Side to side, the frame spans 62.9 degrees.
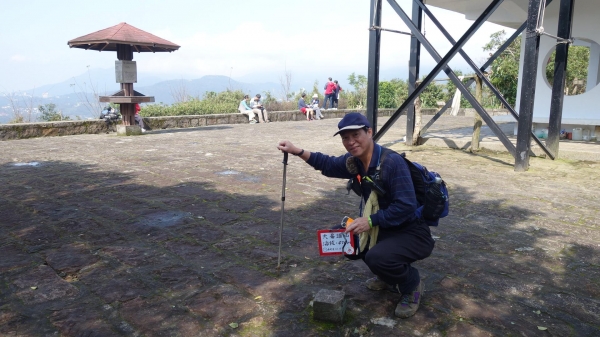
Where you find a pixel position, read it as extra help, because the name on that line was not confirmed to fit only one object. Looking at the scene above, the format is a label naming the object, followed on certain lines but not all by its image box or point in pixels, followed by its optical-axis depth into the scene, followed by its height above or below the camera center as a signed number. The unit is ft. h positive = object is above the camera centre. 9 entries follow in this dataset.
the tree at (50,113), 51.21 -1.51
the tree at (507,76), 64.49 +4.25
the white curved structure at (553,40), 35.24 +5.35
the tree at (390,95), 84.58 +1.97
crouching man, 9.50 -2.24
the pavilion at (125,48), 38.63 +4.41
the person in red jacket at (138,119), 43.91 -1.59
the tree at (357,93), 84.17 +2.22
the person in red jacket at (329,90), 73.82 +2.27
